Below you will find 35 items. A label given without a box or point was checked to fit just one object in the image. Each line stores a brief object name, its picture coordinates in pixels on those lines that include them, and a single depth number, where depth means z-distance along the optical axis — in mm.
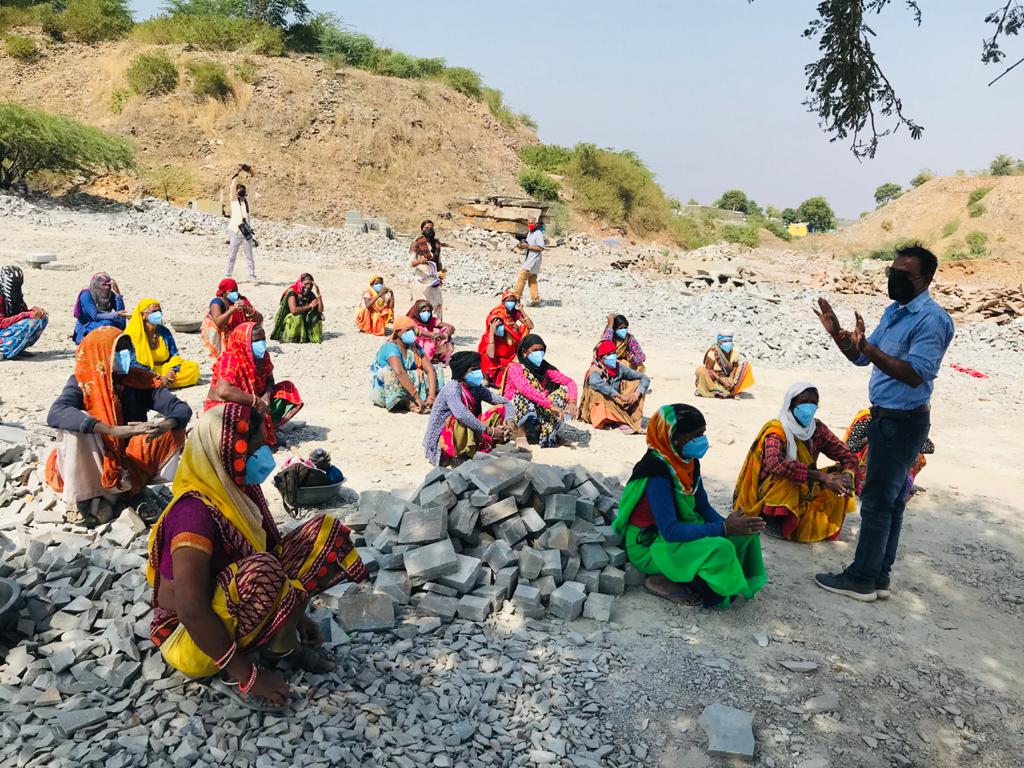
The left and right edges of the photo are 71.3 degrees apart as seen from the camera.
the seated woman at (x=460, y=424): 5922
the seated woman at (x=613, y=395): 7527
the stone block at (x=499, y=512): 4246
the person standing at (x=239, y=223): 12539
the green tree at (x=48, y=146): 18250
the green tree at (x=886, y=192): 55156
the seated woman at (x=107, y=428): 4312
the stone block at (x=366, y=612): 3572
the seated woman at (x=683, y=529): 3840
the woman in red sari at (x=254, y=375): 6109
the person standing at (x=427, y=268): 10555
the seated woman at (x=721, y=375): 9055
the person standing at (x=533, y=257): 13836
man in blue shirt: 3650
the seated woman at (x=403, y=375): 7465
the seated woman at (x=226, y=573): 2576
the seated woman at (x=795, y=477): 4824
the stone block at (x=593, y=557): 4156
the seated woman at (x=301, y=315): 9922
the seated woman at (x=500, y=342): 8273
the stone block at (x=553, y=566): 4020
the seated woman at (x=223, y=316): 8297
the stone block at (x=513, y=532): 4223
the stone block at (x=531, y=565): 4016
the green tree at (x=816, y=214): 52844
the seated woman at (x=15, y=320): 8094
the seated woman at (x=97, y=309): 7789
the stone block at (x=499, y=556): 4047
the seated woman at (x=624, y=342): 7699
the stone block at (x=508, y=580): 3952
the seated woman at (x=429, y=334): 8086
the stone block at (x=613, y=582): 4086
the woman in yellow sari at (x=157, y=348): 7547
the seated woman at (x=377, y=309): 11109
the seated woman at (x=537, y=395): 6785
